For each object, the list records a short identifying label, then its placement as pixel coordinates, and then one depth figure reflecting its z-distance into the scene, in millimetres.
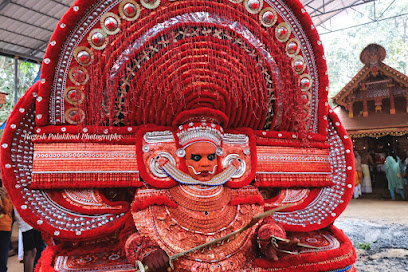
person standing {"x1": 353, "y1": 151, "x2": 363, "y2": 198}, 9555
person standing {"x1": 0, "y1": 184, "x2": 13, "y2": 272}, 3525
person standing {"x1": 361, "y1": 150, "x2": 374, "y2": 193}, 9812
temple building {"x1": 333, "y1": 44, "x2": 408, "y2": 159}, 8461
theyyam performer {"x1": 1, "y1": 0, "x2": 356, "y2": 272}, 1960
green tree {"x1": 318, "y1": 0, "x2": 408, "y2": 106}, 19719
